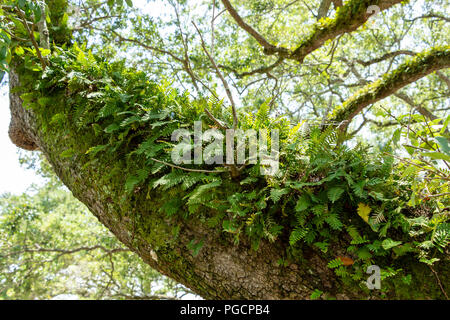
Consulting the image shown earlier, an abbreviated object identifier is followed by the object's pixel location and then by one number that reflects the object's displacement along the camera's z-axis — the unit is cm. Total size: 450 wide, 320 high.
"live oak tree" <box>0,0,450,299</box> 177
